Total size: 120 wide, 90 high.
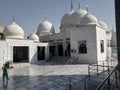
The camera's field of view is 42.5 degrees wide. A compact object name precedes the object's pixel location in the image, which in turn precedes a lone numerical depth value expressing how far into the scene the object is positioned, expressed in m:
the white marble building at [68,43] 21.77
